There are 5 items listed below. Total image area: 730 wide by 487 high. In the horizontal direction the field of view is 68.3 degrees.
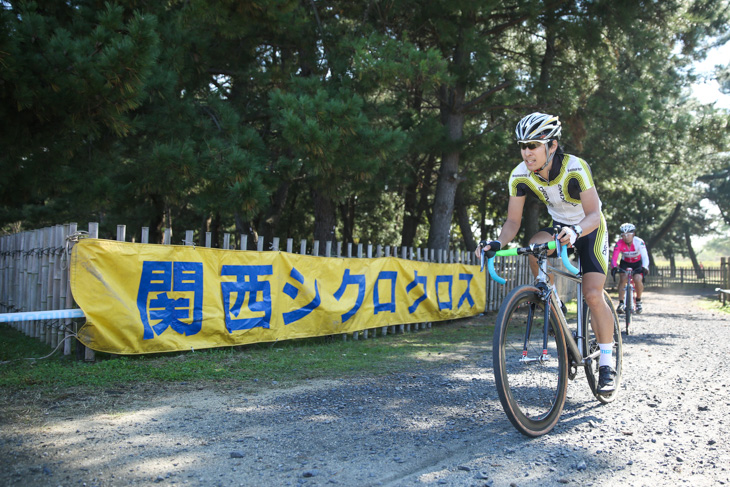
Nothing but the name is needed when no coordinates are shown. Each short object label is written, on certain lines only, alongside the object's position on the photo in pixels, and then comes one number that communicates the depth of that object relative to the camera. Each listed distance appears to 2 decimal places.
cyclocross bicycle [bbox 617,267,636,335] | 9.89
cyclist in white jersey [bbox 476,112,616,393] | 4.07
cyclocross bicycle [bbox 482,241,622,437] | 3.58
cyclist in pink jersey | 10.09
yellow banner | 6.27
